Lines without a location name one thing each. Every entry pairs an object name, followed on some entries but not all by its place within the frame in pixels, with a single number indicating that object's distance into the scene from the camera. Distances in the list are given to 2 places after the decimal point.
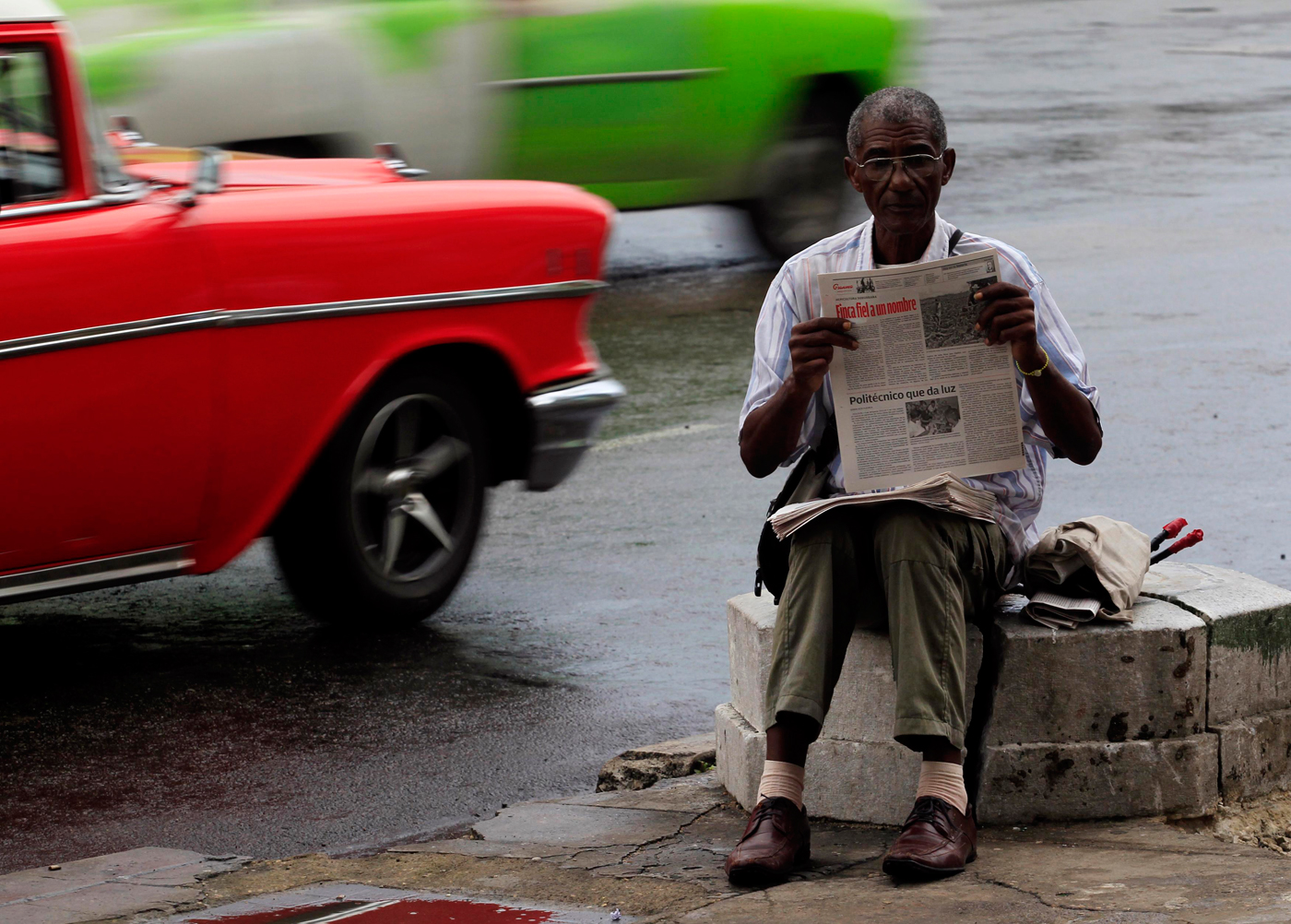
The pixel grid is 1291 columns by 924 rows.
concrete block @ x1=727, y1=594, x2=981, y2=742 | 8.08
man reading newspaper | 7.48
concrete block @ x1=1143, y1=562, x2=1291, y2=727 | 8.02
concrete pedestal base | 7.90
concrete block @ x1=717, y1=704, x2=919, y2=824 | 8.11
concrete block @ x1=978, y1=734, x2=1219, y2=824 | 7.93
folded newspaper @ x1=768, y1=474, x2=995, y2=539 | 7.66
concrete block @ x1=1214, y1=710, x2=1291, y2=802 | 8.05
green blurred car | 18.39
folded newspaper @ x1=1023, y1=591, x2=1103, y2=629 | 7.87
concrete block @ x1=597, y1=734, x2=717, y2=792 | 9.34
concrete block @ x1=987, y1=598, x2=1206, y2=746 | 7.88
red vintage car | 9.95
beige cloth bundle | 7.93
